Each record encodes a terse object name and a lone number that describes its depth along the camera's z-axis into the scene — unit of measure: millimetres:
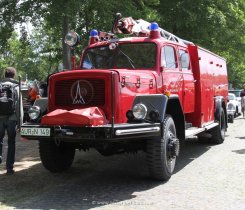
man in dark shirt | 7690
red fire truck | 6484
